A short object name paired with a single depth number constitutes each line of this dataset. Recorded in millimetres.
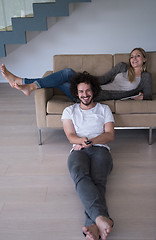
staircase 3791
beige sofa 2412
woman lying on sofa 2496
